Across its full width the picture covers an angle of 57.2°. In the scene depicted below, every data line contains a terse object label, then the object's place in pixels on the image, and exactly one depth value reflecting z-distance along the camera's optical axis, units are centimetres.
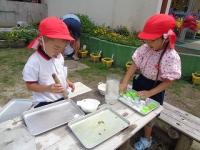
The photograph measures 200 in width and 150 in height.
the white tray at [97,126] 131
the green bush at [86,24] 631
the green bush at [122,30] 610
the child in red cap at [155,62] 173
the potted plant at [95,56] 573
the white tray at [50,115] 140
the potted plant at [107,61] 536
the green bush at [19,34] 651
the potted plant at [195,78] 456
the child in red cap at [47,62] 155
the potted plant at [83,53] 614
